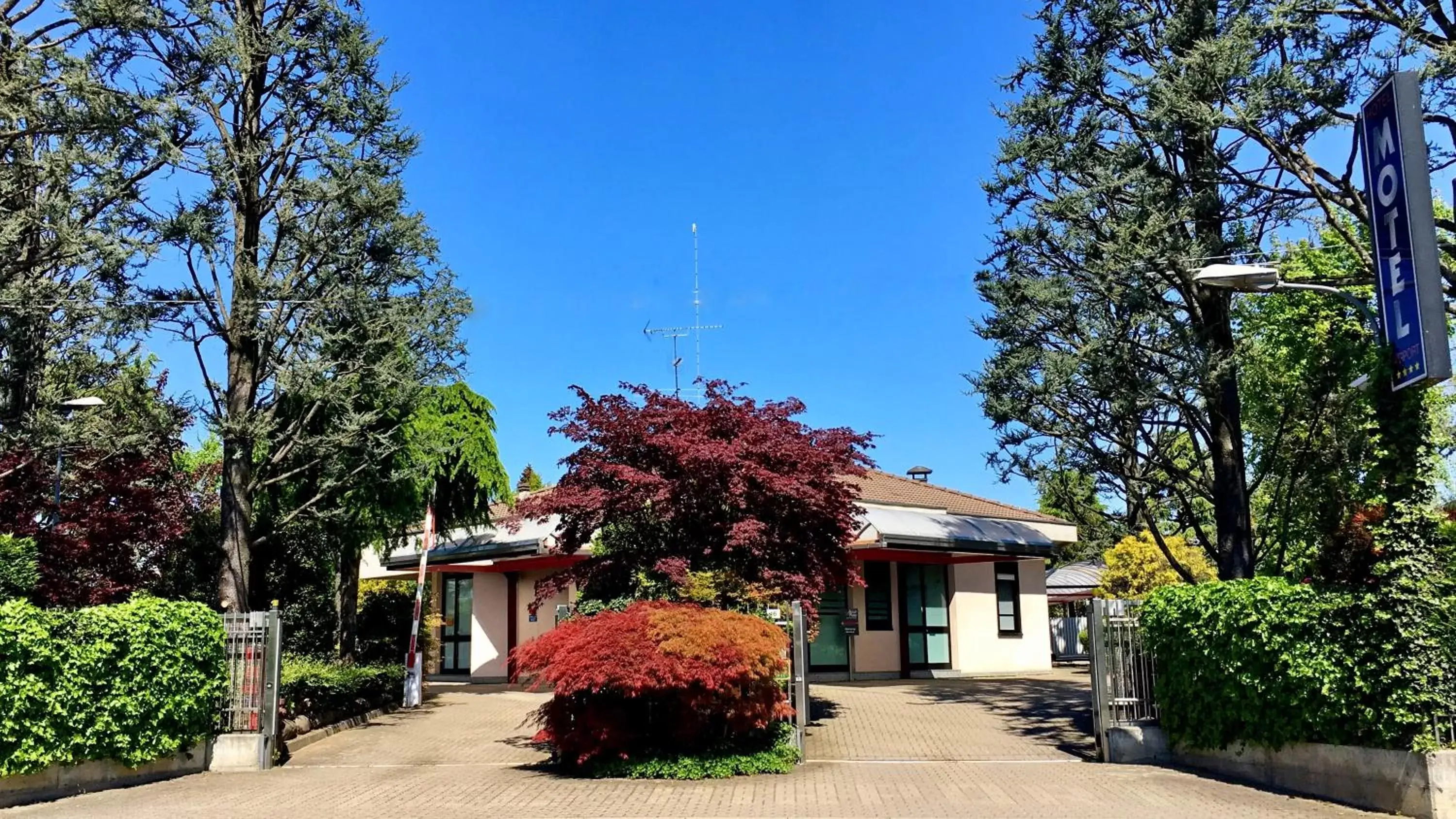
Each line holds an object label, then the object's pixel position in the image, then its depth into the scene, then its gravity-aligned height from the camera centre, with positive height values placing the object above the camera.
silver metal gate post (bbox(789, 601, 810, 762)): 12.91 -1.07
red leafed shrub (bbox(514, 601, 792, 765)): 11.31 -0.96
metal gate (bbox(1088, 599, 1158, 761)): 12.72 -1.06
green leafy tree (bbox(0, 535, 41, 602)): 13.20 +0.34
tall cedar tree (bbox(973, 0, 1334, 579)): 15.16 +4.73
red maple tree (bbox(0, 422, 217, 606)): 15.11 +1.12
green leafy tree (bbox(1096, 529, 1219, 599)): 31.11 +0.30
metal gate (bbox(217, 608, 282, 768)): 13.34 -1.02
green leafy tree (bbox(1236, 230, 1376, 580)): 12.48 +2.62
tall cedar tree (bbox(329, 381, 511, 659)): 17.78 +1.99
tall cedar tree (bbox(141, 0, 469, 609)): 15.84 +5.09
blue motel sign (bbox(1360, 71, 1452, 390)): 9.30 +3.05
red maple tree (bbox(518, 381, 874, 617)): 13.31 +1.12
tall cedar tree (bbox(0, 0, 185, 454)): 15.19 +5.71
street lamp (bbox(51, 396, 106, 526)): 14.81 +2.60
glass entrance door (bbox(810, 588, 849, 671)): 23.09 -1.17
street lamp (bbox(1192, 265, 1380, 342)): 9.94 +2.72
